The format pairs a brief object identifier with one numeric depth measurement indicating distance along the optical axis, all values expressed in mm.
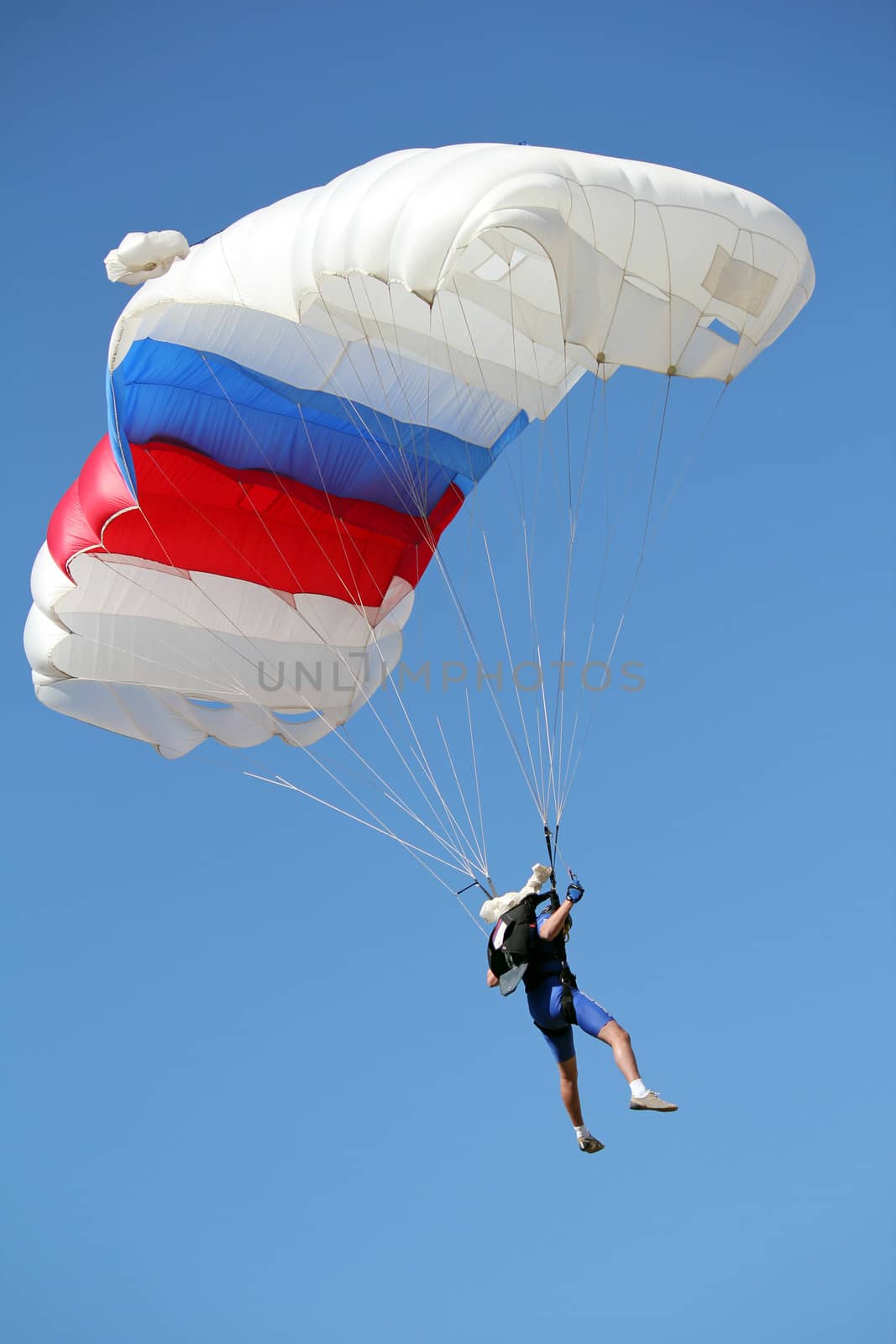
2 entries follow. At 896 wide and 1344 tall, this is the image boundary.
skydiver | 17250
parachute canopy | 16703
